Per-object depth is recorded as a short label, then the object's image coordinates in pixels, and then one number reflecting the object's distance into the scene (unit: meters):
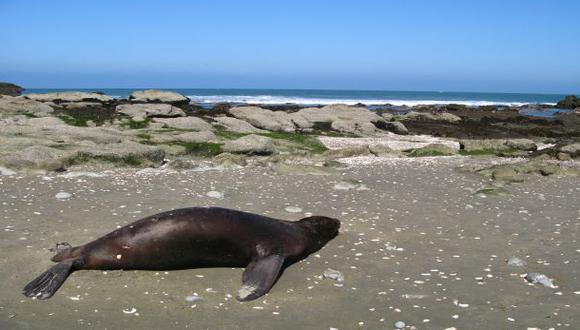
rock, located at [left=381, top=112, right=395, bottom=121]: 47.42
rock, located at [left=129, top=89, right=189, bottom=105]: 62.38
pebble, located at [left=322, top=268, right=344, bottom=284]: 7.66
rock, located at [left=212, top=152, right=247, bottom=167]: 18.55
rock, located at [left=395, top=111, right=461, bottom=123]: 51.76
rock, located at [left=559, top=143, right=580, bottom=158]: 23.06
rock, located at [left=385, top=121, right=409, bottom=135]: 38.97
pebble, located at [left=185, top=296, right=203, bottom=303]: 6.82
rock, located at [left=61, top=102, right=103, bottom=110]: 42.06
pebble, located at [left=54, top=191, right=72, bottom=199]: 12.08
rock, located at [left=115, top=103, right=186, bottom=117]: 36.88
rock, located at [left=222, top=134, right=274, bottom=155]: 21.27
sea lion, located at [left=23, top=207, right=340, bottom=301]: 7.83
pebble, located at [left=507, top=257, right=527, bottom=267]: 8.37
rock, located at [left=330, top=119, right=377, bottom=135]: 36.56
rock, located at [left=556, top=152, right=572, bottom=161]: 22.50
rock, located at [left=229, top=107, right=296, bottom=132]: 35.41
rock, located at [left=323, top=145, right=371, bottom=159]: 22.42
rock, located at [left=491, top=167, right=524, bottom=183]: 16.11
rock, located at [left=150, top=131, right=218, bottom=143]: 22.97
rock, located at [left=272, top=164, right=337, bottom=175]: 16.52
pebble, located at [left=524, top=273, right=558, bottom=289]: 7.41
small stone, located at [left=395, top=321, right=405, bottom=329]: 6.10
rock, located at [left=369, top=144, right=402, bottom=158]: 22.95
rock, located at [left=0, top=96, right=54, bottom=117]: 32.81
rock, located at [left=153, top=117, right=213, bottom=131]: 28.66
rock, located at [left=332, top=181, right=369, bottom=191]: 14.47
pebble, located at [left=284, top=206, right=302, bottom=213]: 11.81
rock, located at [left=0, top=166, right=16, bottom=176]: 14.49
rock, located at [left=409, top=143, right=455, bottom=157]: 23.62
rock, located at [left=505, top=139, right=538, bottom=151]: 26.77
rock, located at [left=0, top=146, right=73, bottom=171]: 15.22
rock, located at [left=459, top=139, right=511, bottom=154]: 25.45
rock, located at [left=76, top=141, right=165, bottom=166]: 17.14
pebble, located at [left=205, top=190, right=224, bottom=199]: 13.00
